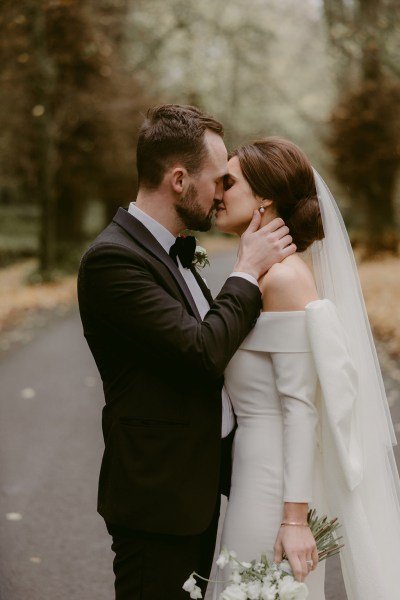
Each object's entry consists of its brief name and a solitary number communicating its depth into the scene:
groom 2.55
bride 2.69
